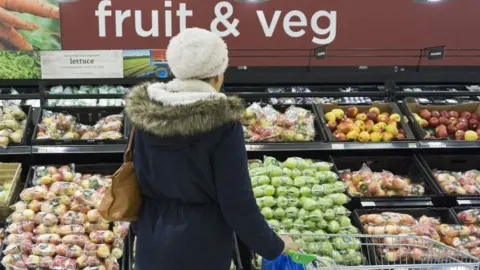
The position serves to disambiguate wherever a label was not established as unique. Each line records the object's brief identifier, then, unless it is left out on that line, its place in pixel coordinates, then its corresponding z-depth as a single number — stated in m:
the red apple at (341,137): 3.83
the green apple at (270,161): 3.51
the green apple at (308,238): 2.95
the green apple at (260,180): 3.28
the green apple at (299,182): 3.33
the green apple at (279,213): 3.14
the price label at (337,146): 3.74
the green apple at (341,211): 3.24
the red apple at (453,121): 4.17
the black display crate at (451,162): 3.97
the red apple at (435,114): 4.22
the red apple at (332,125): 4.00
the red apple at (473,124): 4.16
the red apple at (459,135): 4.03
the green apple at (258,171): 3.36
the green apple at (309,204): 3.19
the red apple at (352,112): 4.18
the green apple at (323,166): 3.59
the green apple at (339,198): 3.29
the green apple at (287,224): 3.13
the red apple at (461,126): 4.10
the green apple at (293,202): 3.21
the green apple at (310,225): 3.15
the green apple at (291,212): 3.16
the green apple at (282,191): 3.25
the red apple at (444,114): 4.25
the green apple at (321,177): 3.43
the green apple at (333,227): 3.15
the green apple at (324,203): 3.21
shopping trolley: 2.85
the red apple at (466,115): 4.26
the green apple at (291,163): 3.53
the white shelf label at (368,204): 3.43
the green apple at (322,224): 3.16
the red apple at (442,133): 4.02
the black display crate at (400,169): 3.52
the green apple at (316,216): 3.15
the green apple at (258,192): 3.22
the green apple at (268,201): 3.17
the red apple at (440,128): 4.05
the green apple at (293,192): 3.26
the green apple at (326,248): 2.90
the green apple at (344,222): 3.20
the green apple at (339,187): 3.36
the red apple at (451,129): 4.09
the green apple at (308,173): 3.46
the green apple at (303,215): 3.17
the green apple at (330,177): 3.45
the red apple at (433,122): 4.13
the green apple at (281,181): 3.29
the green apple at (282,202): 3.19
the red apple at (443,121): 4.17
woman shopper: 1.93
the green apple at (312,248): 2.85
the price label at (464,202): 3.50
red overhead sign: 6.07
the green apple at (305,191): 3.28
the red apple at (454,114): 4.27
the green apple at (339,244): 2.97
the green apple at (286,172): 3.42
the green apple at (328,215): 3.19
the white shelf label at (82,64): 5.08
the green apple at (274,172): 3.36
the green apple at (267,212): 3.12
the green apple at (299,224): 3.13
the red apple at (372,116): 4.12
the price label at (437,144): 3.81
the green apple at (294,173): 3.42
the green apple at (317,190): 3.30
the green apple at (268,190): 3.22
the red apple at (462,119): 4.17
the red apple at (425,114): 4.20
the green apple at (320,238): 3.03
